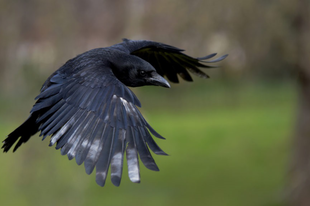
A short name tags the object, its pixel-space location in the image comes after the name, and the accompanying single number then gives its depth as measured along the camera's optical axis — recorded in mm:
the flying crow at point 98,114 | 7199
